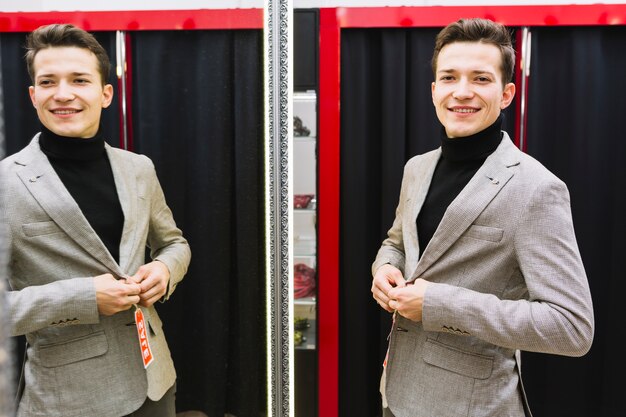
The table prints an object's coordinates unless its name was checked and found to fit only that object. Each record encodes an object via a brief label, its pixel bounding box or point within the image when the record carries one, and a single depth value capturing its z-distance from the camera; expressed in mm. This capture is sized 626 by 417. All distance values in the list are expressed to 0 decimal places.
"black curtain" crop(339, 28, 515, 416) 1664
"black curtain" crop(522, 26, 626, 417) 1659
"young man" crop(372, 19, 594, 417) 1159
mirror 1354
